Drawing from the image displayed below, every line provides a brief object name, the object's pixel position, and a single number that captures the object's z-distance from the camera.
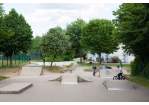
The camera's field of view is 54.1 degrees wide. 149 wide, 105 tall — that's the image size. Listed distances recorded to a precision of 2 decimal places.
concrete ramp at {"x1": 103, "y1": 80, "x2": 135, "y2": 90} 9.60
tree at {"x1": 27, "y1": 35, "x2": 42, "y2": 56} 53.17
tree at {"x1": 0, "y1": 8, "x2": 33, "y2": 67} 21.39
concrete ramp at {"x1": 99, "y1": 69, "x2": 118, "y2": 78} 17.28
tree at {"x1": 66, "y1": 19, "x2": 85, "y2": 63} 41.66
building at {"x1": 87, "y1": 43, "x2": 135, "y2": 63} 46.92
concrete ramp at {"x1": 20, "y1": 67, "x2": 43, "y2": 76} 17.80
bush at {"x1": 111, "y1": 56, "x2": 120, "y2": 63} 46.19
